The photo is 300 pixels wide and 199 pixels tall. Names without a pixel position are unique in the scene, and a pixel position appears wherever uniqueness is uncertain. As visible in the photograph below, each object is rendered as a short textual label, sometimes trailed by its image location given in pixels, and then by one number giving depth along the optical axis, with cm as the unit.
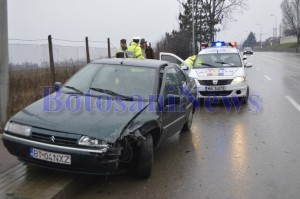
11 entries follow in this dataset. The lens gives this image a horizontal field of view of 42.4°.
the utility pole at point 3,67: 697
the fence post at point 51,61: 1118
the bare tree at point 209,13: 4256
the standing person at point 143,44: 1314
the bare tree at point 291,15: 9000
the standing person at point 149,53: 1488
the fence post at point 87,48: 1396
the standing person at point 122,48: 1114
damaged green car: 448
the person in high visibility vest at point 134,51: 1095
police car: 1109
